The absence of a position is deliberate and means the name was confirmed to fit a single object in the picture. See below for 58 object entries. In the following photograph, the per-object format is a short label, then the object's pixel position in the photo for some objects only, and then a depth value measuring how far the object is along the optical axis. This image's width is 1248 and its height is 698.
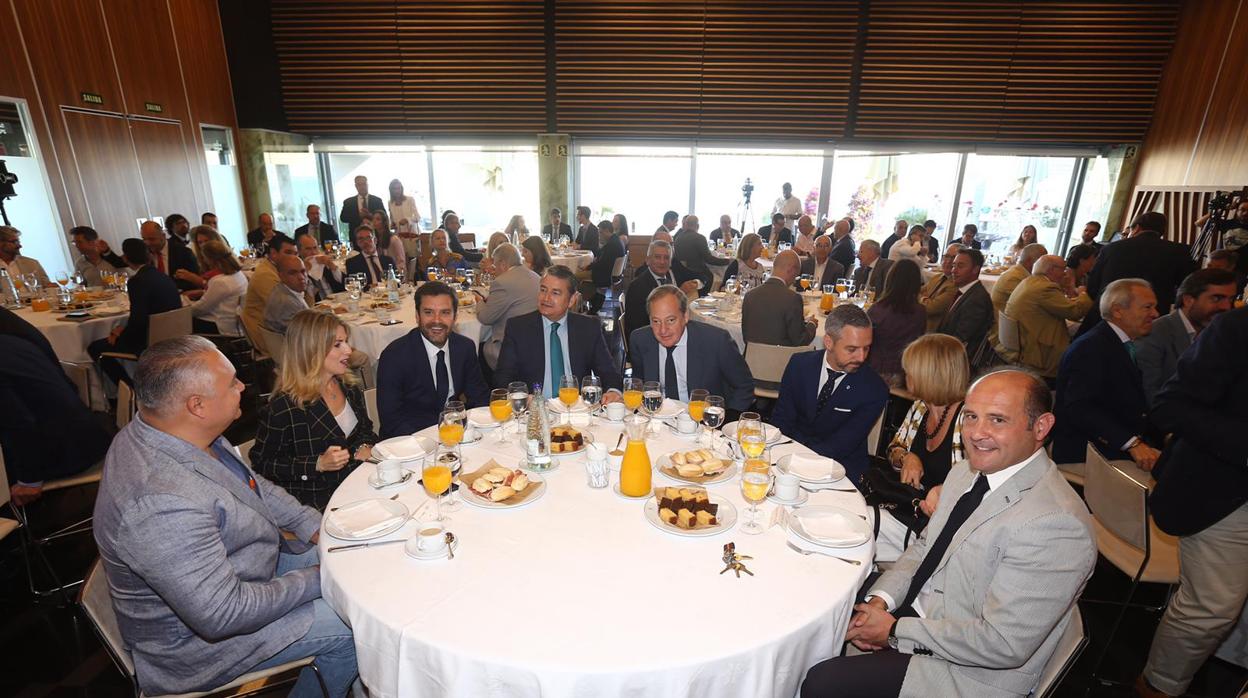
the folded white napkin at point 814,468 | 2.28
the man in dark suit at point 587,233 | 9.94
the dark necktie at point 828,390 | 3.05
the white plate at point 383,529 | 1.85
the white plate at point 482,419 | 2.75
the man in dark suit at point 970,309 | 5.00
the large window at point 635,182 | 11.52
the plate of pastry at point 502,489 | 2.06
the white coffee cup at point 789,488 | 2.11
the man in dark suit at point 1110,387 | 3.03
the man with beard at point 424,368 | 3.19
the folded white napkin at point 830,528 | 1.87
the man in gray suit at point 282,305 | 4.59
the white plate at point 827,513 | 1.85
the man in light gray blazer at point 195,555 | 1.60
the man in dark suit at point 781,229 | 9.56
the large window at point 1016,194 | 10.75
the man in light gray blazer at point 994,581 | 1.59
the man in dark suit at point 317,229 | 8.79
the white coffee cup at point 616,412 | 2.83
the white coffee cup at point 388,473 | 2.20
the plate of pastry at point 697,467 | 2.26
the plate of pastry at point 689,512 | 1.91
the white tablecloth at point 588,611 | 1.42
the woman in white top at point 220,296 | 5.44
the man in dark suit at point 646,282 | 5.51
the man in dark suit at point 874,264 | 6.93
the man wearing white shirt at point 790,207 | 10.77
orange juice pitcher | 2.11
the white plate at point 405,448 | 2.39
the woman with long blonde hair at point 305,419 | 2.57
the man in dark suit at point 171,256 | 6.48
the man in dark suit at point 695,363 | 3.49
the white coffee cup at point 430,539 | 1.76
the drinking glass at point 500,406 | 2.66
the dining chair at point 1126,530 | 2.30
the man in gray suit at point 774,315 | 4.54
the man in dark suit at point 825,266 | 7.16
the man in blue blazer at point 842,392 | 2.89
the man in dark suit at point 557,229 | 10.55
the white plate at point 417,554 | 1.76
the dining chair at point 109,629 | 1.68
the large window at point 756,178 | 11.34
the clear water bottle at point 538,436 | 2.30
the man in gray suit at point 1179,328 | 3.38
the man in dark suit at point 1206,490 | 2.20
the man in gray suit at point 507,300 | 5.02
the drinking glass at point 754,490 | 1.88
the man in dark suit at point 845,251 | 8.23
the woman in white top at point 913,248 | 7.54
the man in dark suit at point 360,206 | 9.84
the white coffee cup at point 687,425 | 2.69
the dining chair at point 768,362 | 4.16
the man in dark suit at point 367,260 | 6.98
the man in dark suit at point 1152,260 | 5.84
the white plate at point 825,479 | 2.25
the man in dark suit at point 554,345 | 3.63
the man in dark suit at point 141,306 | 4.60
